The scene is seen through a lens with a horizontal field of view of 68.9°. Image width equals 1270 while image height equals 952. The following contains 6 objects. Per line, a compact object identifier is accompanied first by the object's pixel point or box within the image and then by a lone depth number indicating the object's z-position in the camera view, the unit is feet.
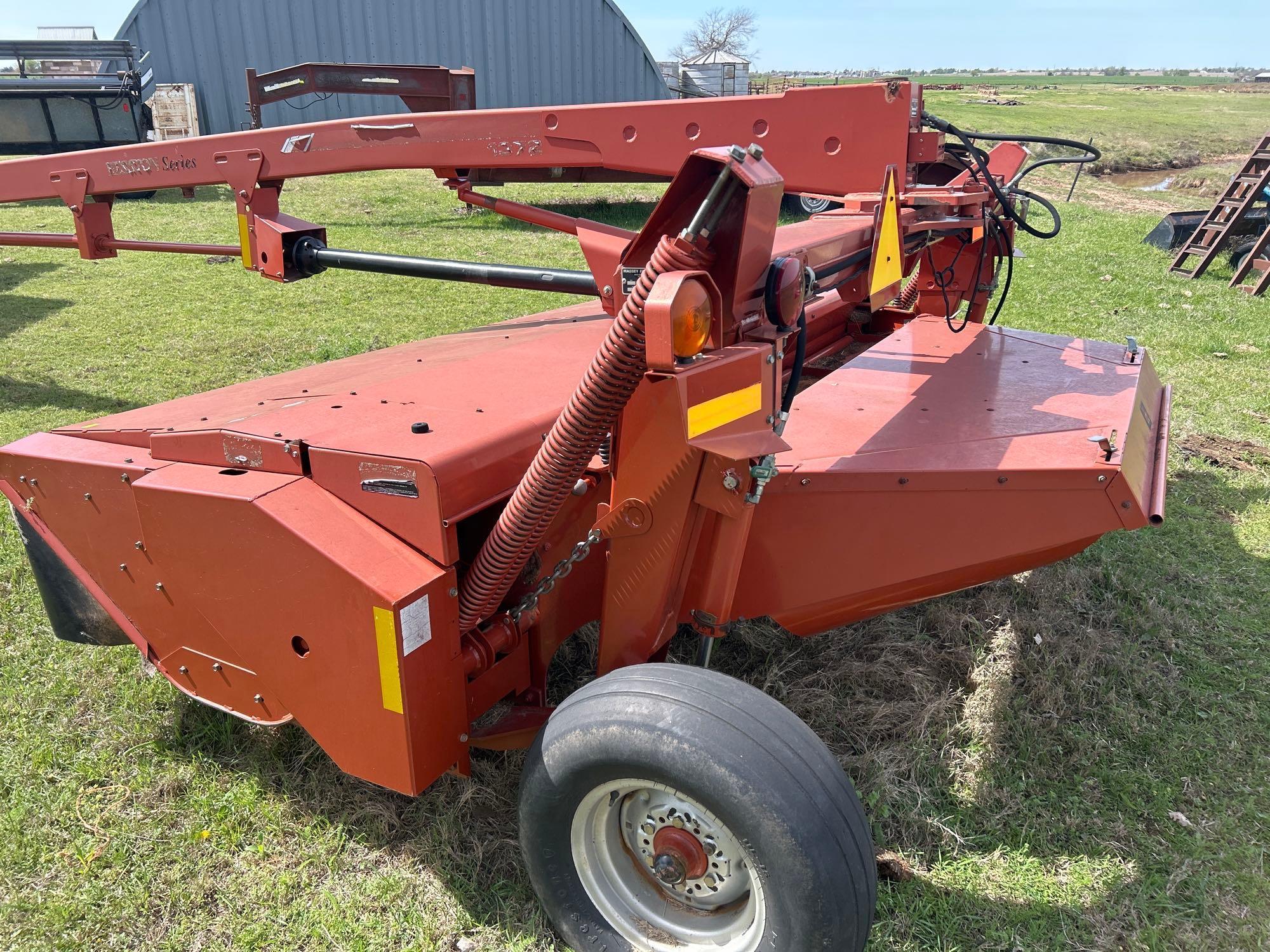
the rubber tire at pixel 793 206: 45.48
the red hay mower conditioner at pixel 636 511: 6.02
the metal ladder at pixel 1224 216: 32.96
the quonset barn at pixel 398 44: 54.03
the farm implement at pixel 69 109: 38.11
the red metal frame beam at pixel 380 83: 11.50
